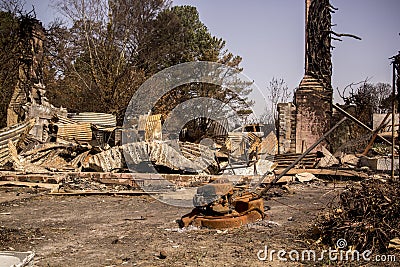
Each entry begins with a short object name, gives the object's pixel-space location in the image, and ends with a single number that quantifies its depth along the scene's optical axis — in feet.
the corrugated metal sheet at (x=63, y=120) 48.88
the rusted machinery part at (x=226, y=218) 18.02
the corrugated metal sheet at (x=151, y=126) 47.94
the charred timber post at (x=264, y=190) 19.89
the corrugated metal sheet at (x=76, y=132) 48.45
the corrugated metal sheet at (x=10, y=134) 39.88
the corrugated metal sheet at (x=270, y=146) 45.33
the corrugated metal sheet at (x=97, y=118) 55.21
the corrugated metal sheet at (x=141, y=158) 36.91
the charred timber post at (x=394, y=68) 19.08
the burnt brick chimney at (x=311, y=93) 43.91
